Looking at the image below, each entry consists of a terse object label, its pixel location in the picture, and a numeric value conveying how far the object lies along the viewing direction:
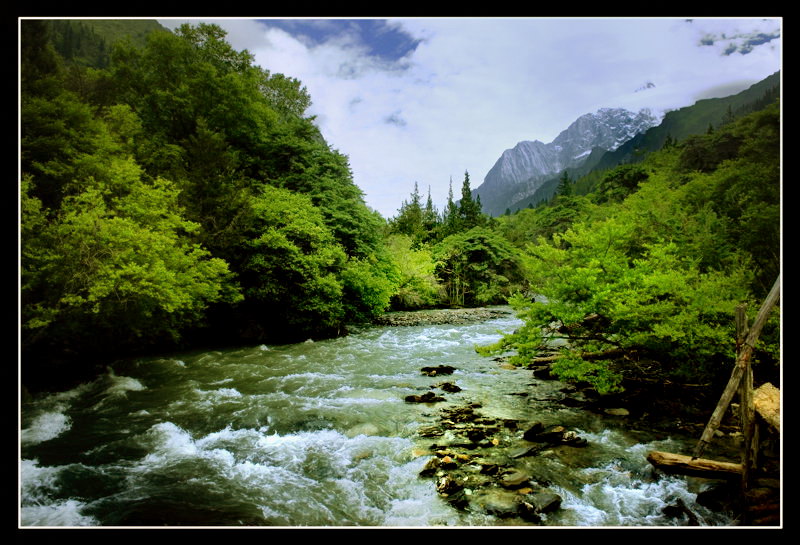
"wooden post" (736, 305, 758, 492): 2.94
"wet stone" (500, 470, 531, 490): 3.61
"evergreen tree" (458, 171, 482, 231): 30.15
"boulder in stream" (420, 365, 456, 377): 7.65
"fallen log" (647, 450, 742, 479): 3.23
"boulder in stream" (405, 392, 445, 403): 6.00
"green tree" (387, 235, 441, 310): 18.30
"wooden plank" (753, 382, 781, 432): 3.14
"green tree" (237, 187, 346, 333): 10.12
